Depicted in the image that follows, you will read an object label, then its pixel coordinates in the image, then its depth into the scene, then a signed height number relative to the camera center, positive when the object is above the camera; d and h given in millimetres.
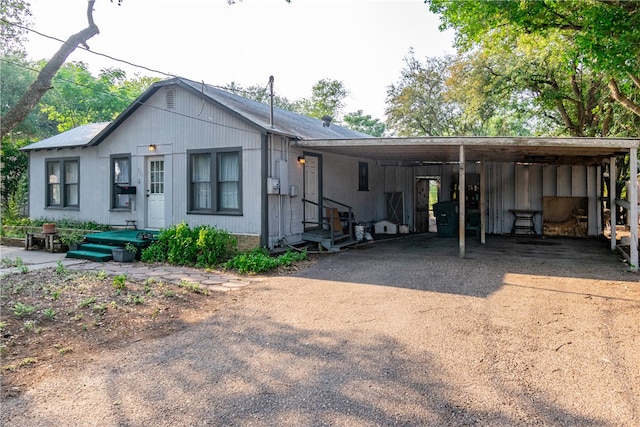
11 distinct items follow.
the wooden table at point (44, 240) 10055 -745
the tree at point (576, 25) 7652 +4106
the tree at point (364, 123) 37812 +8102
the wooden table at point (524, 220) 13695 -398
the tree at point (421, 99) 24438 +6711
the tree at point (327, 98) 35781 +9984
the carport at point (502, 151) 7734 +1399
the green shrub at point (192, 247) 8250 -775
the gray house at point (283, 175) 9047 +1012
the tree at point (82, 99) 25078 +7164
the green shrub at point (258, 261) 7762 -1022
